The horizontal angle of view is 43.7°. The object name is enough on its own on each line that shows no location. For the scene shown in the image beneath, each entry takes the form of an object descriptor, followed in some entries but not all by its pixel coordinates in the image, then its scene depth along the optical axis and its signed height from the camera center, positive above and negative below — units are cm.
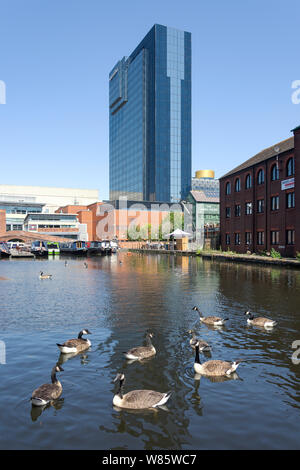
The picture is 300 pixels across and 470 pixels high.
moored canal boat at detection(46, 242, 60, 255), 7824 -180
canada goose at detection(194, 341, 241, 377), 942 -327
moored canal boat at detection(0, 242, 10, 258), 7162 -251
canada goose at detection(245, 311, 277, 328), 1427 -320
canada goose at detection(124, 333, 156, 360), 1054 -325
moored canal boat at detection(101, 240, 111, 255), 7556 -233
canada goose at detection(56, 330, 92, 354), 1102 -321
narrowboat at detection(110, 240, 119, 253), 8914 -195
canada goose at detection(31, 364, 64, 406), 780 -330
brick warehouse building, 4372 +504
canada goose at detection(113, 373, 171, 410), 774 -335
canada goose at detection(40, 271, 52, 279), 3042 -304
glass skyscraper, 15212 +5139
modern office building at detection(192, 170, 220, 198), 17300 +2761
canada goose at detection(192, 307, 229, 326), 1467 -323
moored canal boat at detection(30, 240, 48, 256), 7281 -193
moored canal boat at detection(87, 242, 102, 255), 7650 -204
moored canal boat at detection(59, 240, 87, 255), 7625 -189
